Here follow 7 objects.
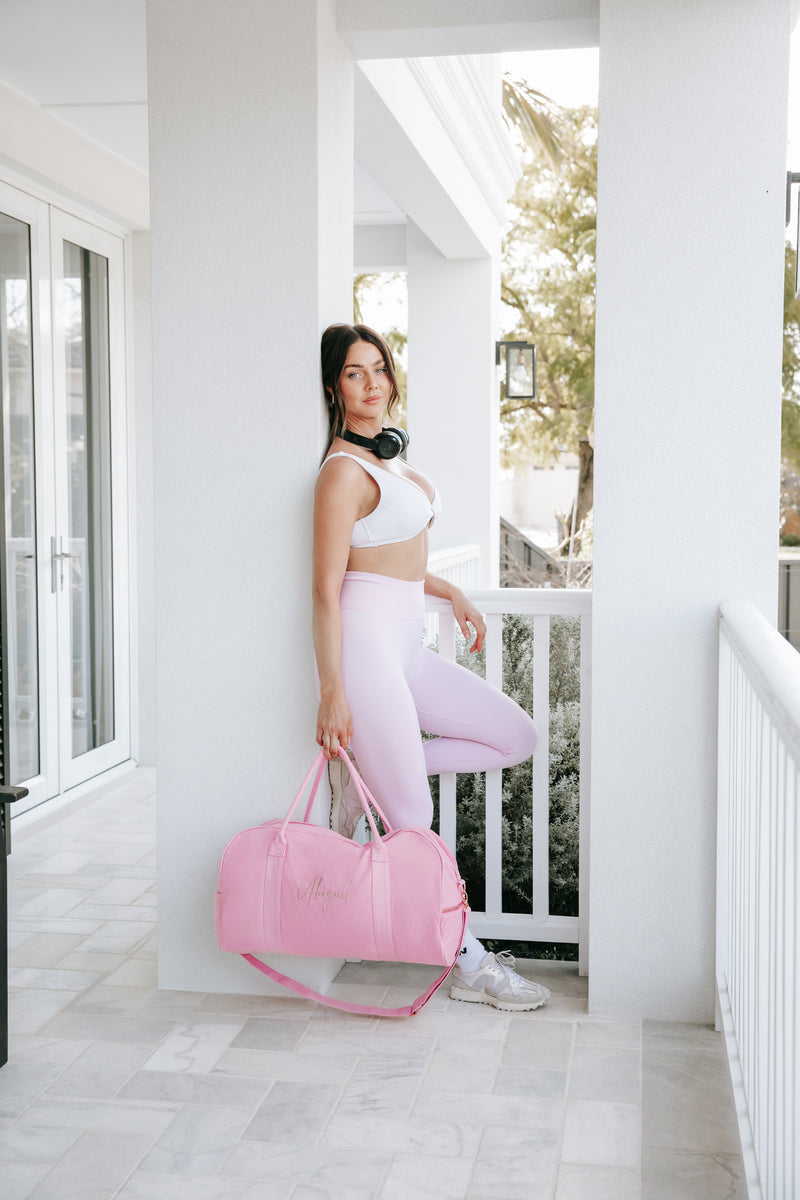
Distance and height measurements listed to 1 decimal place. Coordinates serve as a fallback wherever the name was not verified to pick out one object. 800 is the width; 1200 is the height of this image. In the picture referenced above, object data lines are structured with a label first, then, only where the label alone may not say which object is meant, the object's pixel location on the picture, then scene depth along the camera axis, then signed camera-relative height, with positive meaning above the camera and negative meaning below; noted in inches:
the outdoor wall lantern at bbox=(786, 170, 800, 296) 110.7 +30.4
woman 110.5 -9.6
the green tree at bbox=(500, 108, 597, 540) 544.1 +106.5
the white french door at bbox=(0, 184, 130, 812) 183.8 +2.0
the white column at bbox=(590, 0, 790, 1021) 107.2 +7.0
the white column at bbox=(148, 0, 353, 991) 113.4 +10.7
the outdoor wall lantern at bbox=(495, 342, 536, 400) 270.4 +32.6
